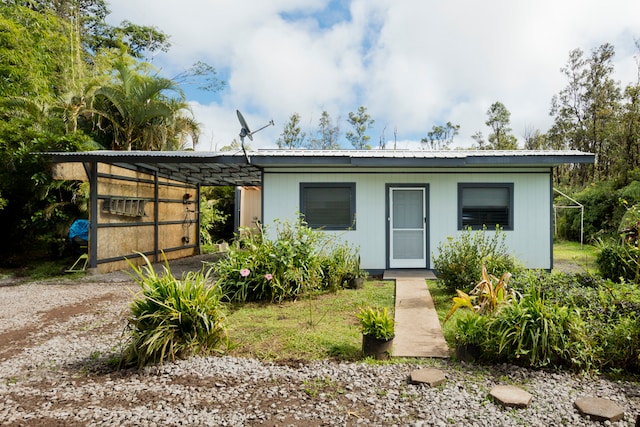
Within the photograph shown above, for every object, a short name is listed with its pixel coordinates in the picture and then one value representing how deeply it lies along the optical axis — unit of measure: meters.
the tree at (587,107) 19.19
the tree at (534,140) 24.90
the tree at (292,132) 27.31
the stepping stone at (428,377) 2.87
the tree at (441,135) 30.22
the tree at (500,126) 26.53
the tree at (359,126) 29.00
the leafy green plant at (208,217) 13.08
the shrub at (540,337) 3.06
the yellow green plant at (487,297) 3.57
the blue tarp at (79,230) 8.66
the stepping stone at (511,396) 2.56
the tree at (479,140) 27.83
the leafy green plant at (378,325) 3.40
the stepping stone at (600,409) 2.41
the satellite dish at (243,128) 6.79
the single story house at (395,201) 7.74
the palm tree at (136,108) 11.10
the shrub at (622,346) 3.02
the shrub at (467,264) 5.41
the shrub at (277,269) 5.53
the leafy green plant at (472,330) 3.27
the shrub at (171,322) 3.24
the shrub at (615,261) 5.61
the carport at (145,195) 7.48
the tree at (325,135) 28.00
